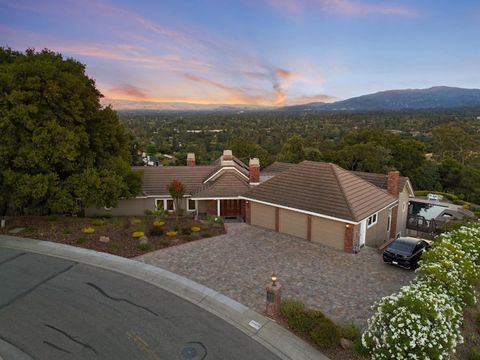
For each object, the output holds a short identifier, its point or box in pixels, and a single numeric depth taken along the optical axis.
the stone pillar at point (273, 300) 12.48
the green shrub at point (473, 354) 10.70
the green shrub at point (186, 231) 21.80
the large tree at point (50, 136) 19.81
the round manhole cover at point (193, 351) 10.48
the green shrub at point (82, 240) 19.49
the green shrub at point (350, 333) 11.38
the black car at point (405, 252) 17.30
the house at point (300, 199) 20.36
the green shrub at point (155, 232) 21.22
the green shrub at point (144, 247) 18.90
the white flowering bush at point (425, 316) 9.34
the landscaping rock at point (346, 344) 11.06
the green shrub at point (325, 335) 10.93
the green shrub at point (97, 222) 22.80
